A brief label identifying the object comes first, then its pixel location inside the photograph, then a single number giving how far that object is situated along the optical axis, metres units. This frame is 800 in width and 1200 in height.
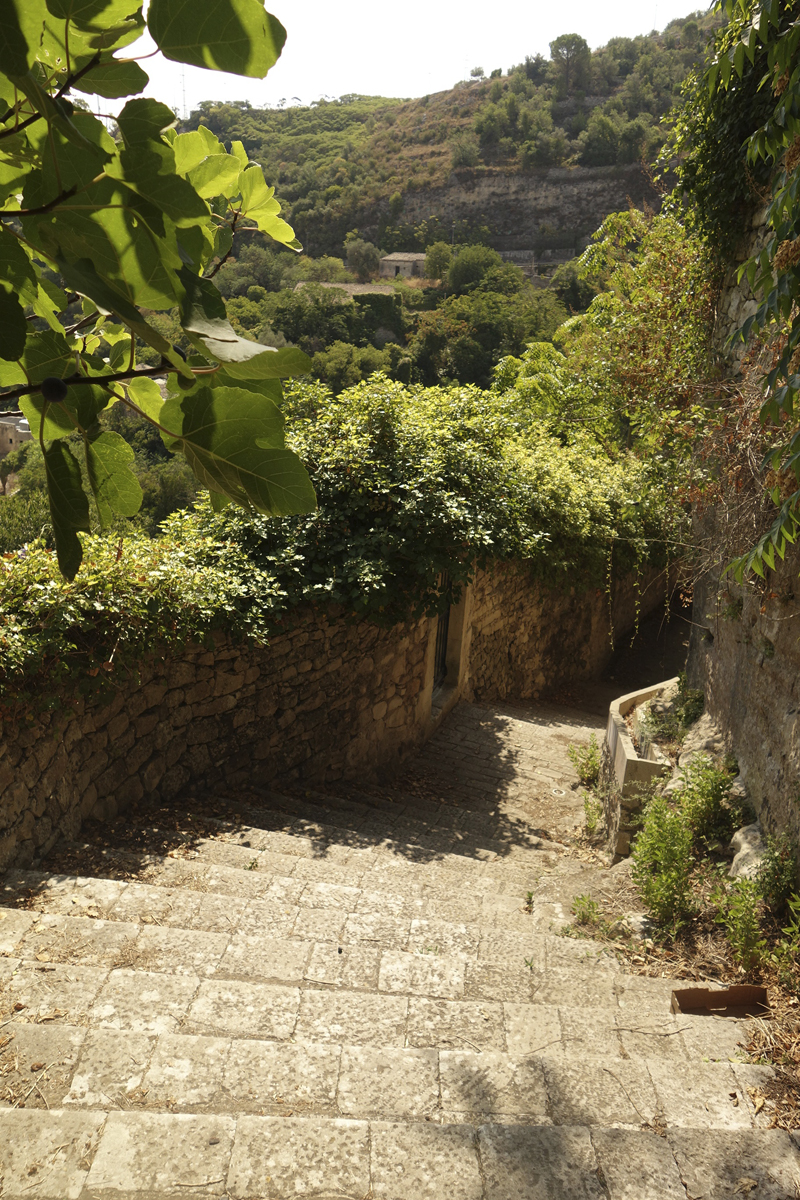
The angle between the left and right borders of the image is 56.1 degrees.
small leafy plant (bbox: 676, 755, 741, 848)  3.84
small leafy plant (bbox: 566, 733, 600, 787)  6.46
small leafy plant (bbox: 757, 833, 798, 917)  3.12
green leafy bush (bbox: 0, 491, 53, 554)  19.89
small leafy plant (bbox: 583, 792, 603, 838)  5.71
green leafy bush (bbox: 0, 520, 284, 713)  3.37
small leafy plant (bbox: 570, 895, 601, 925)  3.67
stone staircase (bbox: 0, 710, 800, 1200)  1.75
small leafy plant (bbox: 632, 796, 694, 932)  3.37
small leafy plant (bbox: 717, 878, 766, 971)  2.88
